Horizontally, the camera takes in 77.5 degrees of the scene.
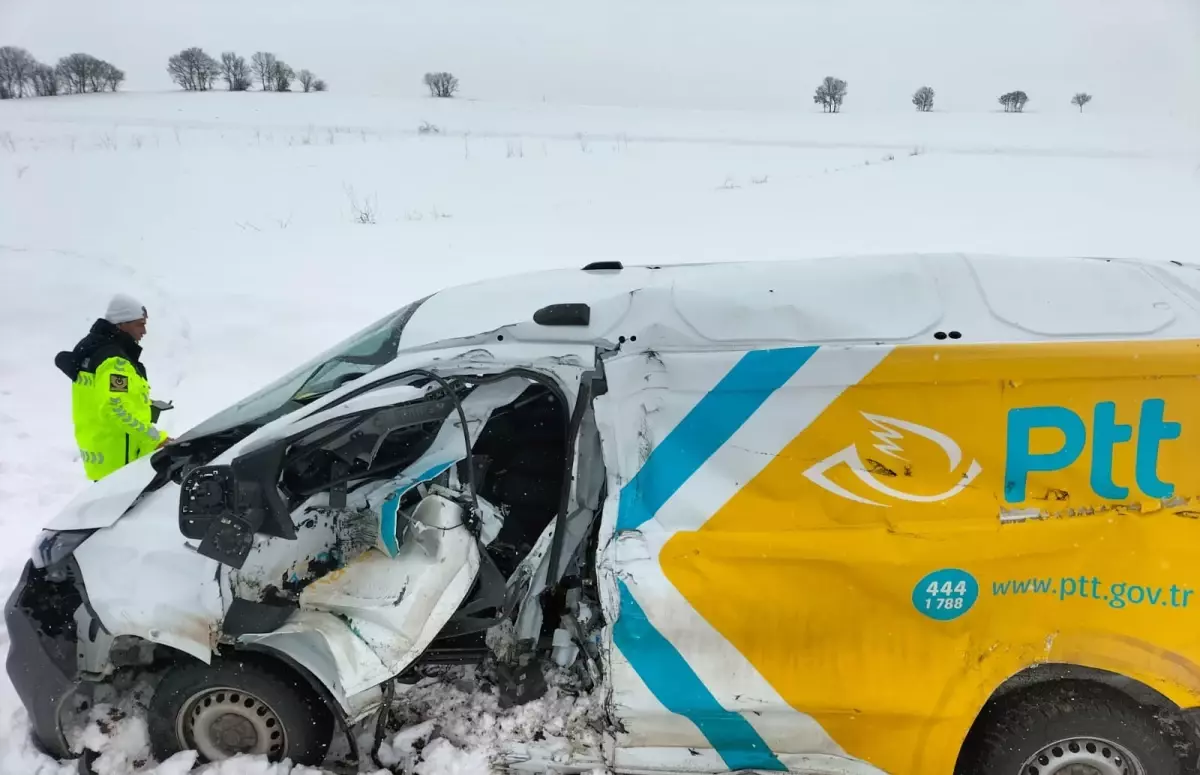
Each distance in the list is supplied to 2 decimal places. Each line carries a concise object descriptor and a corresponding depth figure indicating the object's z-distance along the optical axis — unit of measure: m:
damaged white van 2.40
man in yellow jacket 4.35
